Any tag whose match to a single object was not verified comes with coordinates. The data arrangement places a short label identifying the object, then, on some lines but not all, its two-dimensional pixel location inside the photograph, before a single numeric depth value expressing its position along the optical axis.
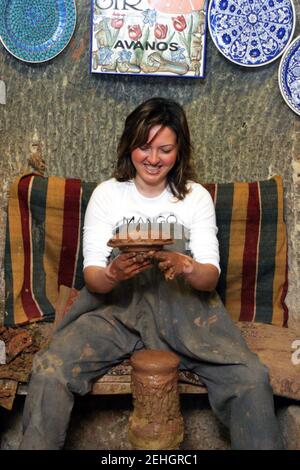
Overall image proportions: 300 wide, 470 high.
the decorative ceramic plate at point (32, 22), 3.34
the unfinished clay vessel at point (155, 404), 2.52
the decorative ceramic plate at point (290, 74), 3.38
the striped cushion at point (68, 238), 3.39
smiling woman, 2.54
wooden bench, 2.79
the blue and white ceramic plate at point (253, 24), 3.38
